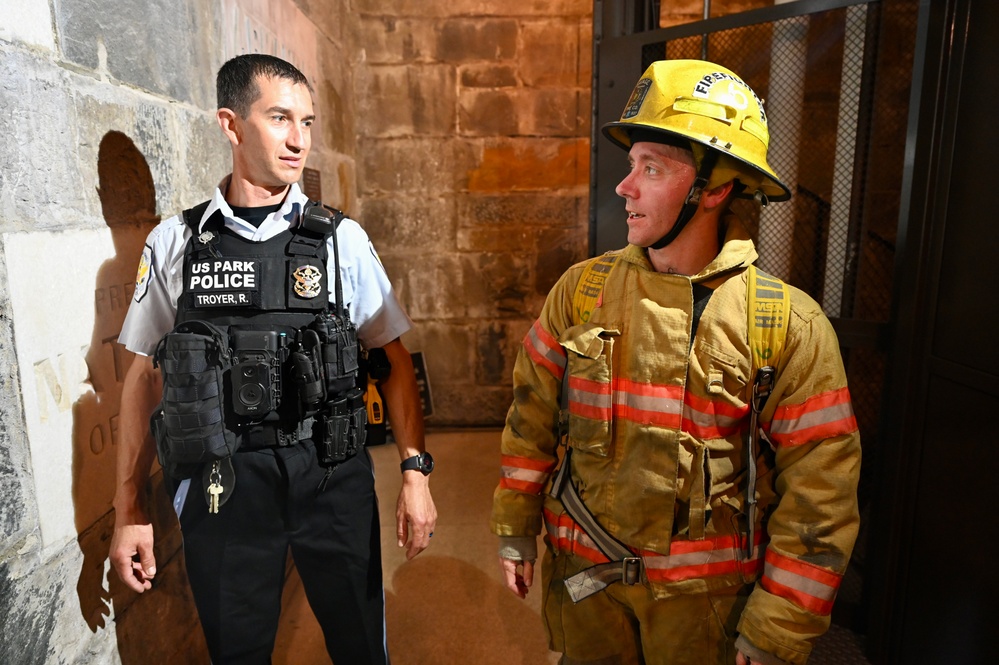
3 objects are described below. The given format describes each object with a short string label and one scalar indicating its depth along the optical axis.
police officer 1.52
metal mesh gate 2.34
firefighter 1.33
